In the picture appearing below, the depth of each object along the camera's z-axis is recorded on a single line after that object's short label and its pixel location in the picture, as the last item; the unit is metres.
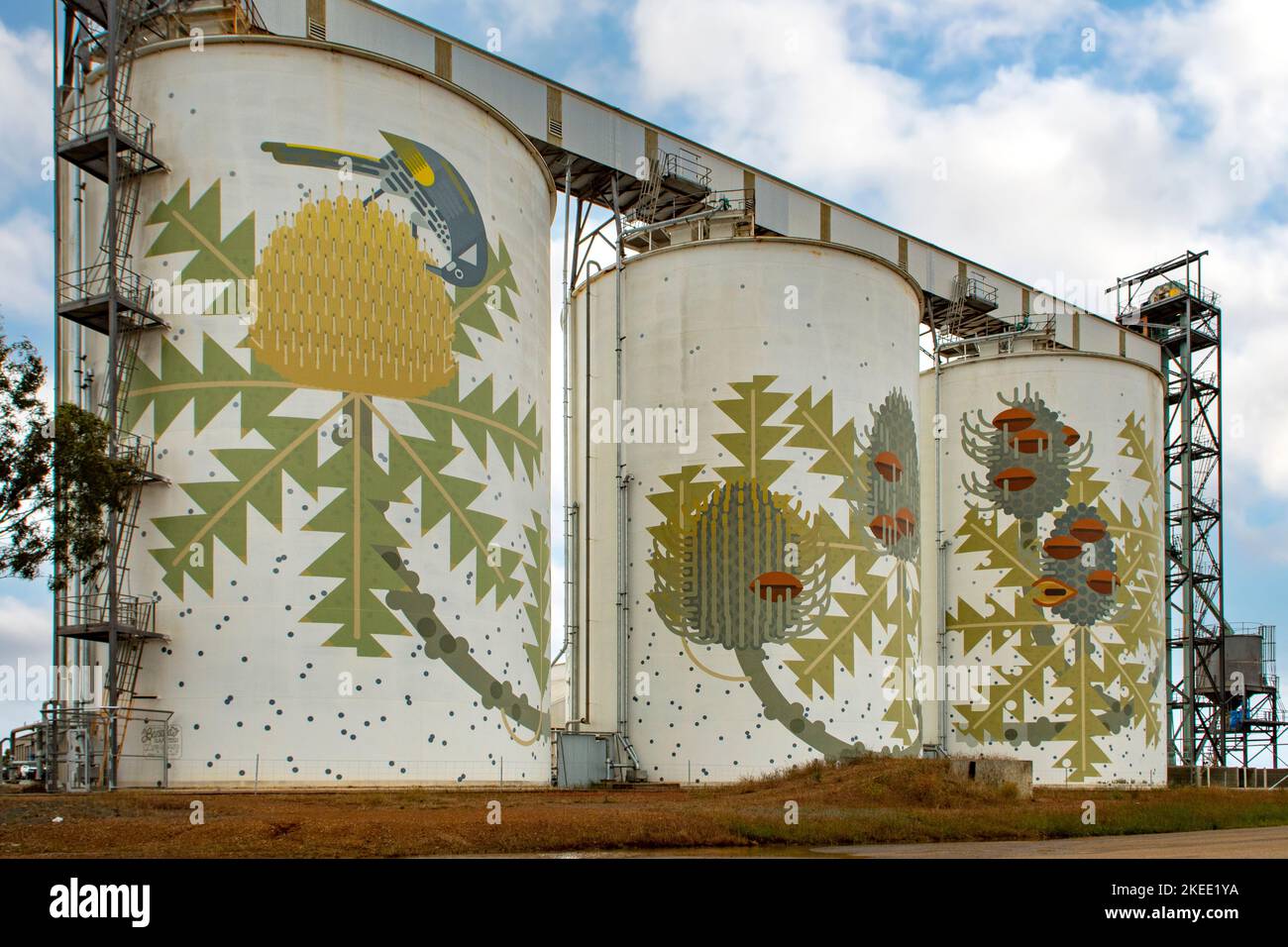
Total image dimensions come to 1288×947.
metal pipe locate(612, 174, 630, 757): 39.78
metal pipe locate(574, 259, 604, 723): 43.03
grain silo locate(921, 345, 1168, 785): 49.38
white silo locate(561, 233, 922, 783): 38.38
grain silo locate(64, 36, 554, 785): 27.75
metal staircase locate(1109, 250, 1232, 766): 64.12
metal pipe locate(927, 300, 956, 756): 50.94
